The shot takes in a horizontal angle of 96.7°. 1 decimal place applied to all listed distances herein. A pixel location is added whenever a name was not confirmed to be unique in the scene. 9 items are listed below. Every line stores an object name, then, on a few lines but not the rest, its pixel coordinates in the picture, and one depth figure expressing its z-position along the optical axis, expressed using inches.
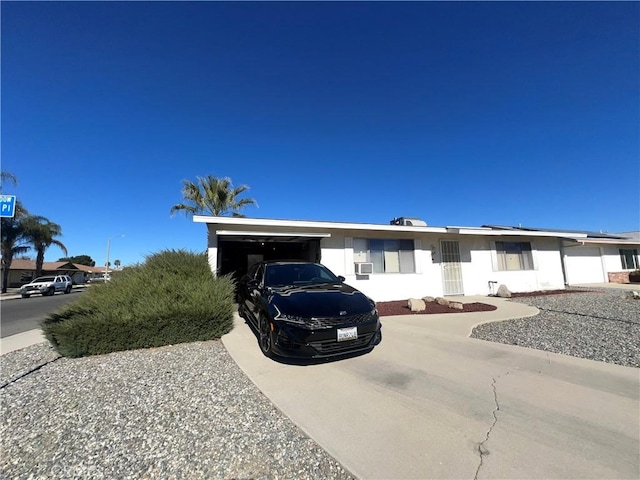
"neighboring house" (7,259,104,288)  1562.5
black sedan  154.0
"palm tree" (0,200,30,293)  979.9
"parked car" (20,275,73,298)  909.3
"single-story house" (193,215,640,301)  389.7
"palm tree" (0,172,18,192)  727.7
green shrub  200.7
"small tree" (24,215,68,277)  1051.9
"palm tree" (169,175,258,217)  737.6
